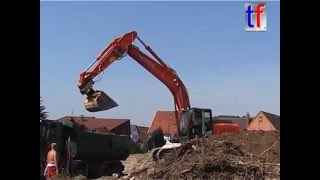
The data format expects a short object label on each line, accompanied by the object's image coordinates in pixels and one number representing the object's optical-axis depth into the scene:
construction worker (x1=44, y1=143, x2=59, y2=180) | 8.82
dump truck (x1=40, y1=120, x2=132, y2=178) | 10.91
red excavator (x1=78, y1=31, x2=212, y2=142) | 11.46
